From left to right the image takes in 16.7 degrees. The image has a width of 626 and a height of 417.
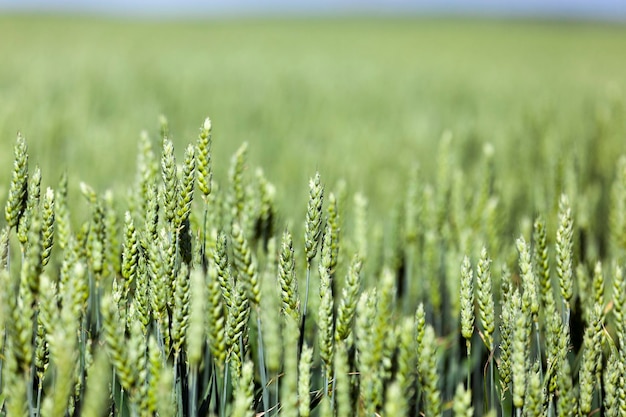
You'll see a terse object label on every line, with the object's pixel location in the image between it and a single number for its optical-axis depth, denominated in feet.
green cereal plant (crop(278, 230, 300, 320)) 6.47
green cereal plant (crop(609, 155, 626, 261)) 7.62
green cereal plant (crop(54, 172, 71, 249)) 6.92
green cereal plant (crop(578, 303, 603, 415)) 6.52
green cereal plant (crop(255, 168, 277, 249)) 7.57
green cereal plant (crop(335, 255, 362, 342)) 6.36
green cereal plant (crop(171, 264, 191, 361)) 6.32
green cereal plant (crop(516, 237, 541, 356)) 6.50
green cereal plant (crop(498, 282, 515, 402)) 6.46
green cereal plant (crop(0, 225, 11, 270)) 6.41
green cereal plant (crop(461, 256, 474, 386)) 6.45
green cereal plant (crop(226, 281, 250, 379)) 6.42
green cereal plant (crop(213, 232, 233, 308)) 6.48
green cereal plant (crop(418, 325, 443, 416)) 6.25
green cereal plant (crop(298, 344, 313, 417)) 6.27
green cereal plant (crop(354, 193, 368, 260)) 7.56
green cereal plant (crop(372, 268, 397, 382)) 6.16
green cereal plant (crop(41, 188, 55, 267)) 6.50
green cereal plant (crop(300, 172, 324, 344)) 6.54
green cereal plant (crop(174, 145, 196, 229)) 6.49
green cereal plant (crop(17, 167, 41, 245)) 6.50
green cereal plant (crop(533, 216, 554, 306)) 6.89
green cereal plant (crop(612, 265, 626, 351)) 6.57
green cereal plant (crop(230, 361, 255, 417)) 6.15
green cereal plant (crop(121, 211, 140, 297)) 6.58
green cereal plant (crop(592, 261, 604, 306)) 6.83
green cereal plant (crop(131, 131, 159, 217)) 7.07
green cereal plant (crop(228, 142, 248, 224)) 7.31
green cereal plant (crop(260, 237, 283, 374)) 6.15
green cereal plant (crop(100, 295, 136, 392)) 6.10
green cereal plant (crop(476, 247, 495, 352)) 6.48
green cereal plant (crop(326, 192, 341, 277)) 6.67
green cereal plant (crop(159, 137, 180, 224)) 6.46
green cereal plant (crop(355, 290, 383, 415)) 6.18
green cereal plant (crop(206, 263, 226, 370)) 6.26
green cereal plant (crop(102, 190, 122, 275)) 7.18
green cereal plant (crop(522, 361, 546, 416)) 6.30
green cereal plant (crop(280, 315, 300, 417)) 6.12
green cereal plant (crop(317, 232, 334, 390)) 6.33
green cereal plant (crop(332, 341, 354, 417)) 6.17
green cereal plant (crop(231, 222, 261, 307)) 6.40
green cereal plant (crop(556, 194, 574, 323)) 6.64
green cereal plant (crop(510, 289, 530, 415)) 6.31
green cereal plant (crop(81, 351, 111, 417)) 5.87
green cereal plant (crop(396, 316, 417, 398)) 6.21
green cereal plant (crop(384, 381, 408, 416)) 6.04
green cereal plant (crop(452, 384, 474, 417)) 6.16
